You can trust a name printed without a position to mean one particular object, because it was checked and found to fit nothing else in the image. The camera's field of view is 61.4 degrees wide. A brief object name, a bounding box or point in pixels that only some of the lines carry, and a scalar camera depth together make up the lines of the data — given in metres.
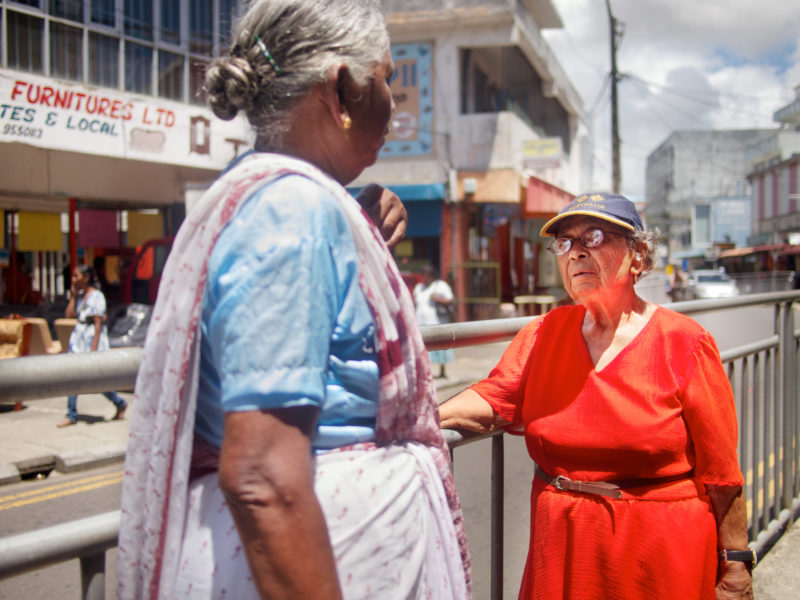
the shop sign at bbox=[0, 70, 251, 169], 10.48
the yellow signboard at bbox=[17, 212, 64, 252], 14.38
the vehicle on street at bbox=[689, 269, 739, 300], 33.09
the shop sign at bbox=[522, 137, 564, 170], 15.67
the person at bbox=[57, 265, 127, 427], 7.95
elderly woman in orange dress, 1.80
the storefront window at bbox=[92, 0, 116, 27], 11.84
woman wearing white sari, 0.95
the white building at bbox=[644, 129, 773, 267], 62.09
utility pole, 20.41
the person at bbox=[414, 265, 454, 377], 10.84
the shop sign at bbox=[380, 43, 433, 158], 16.31
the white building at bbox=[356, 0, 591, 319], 15.80
